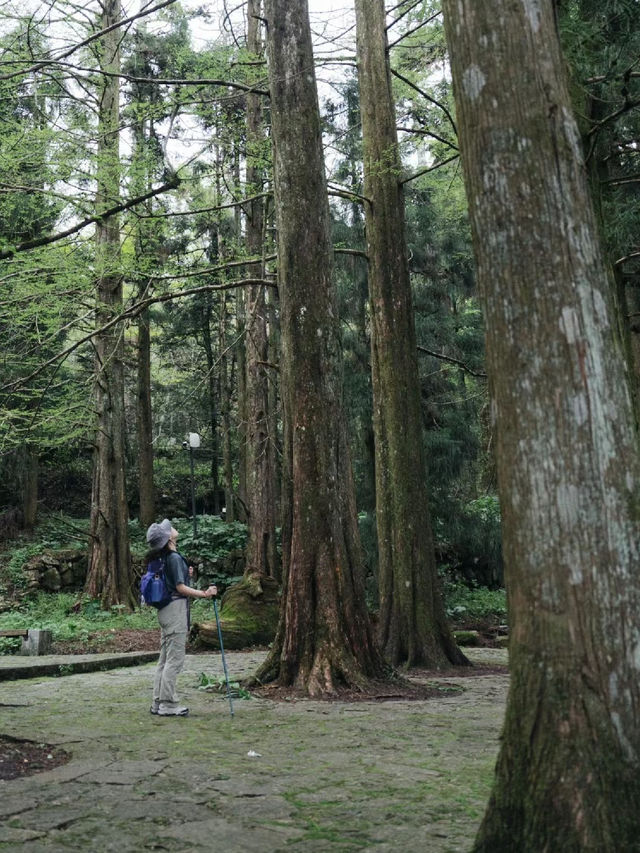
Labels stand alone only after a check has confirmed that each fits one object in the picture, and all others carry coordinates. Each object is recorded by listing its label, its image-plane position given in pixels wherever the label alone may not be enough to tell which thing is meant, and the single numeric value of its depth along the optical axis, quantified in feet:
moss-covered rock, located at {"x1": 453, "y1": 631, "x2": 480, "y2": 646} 48.01
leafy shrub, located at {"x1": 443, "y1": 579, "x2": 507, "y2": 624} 58.75
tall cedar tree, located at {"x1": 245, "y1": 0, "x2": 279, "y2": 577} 51.06
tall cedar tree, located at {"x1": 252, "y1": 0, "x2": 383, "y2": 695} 28.02
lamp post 65.20
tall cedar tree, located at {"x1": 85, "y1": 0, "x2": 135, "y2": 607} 54.54
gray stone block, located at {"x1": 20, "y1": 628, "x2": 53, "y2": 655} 40.91
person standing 24.94
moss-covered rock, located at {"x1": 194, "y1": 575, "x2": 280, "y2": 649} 44.42
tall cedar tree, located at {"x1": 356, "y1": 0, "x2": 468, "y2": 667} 35.45
